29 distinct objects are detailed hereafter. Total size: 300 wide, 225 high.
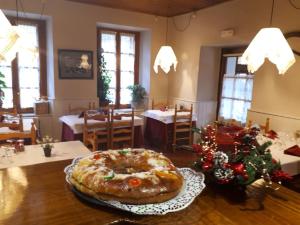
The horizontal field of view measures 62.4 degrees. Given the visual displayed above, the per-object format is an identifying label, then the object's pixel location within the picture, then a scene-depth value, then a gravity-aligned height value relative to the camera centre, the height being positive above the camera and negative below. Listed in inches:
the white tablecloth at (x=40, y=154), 74.1 -26.0
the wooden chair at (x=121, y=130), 136.3 -29.2
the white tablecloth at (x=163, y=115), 165.0 -24.4
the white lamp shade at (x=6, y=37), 61.8 +9.0
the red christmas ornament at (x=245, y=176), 41.8 -15.7
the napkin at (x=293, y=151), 86.5 -23.5
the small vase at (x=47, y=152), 80.1 -24.8
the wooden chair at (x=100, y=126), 132.9 -26.8
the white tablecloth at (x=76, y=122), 130.9 -25.4
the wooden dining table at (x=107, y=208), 35.2 -20.0
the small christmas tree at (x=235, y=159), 42.6 -13.7
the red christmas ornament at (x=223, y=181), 42.4 -17.0
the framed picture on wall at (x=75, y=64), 169.6 +8.2
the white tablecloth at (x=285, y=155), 81.1 -24.6
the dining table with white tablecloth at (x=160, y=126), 166.9 -33.0
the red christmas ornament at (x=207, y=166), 44.6 -15.2
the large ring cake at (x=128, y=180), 37.9 -16.7
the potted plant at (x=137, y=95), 204.7 -13.9
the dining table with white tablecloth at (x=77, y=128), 131.5 -29.4
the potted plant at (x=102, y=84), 194.5 -5.7
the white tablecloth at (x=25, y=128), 125.5 -28.0
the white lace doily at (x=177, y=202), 36.3 -18.9
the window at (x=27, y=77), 167.9 -2.1
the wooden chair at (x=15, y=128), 87.9 -23.5
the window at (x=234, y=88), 163.8 -4.1
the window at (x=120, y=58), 199.0 +15.8
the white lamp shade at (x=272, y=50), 88.4 +11.9
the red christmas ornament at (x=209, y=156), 45.2 -13.7
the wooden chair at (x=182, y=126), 167.0 -31.4
